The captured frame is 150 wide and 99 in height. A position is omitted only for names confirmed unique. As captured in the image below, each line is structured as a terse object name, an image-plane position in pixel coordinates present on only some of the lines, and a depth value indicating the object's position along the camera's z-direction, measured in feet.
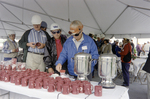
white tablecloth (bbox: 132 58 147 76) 15.71
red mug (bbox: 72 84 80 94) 4.32
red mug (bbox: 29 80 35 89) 4.85
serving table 4.19
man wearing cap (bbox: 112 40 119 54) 25.13
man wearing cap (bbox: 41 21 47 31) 10.41
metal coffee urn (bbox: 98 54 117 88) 4.76
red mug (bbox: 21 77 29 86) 5.06
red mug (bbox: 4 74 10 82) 5.62
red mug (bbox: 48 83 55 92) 4.49
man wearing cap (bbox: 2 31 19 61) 12.79
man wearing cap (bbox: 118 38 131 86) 13.44
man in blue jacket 6.40
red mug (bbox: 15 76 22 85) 5.21
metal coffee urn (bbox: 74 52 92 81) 5.09
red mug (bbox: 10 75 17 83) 5.45
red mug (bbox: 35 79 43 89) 4.80
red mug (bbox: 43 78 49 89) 4.77
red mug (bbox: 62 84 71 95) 4.30
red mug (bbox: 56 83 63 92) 4.52
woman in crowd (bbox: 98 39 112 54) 17.94
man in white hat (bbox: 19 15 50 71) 8.58
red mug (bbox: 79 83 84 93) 4.39
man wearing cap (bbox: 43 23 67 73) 7.87
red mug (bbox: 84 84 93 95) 4.31
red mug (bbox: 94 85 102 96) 4.19
